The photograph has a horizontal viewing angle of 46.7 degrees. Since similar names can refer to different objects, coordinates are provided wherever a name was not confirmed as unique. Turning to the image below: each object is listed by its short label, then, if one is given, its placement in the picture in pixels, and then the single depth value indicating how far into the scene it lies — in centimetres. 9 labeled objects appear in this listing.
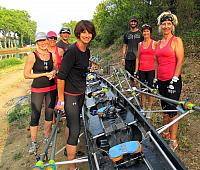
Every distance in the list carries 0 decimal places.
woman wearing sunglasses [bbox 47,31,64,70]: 455
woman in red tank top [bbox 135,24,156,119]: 486
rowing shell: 263
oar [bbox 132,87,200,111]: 294
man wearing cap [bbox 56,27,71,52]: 529
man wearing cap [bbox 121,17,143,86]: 568
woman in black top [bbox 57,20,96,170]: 281
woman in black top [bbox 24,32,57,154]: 395
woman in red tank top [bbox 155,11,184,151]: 346
